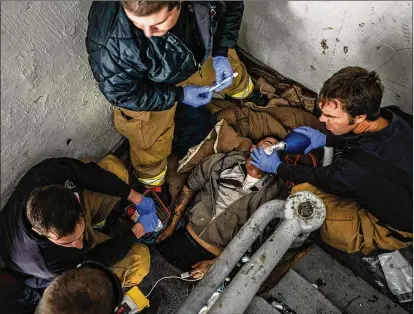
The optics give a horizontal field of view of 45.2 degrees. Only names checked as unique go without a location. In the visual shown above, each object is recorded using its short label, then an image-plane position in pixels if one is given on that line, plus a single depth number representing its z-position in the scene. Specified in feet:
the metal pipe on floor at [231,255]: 6.50
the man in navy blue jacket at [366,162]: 8.34
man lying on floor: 10.29
